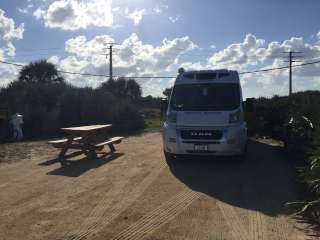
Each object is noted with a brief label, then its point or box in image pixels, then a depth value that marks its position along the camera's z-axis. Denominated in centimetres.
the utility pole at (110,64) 3043
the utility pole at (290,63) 3277
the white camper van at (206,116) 679
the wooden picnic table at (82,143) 771
